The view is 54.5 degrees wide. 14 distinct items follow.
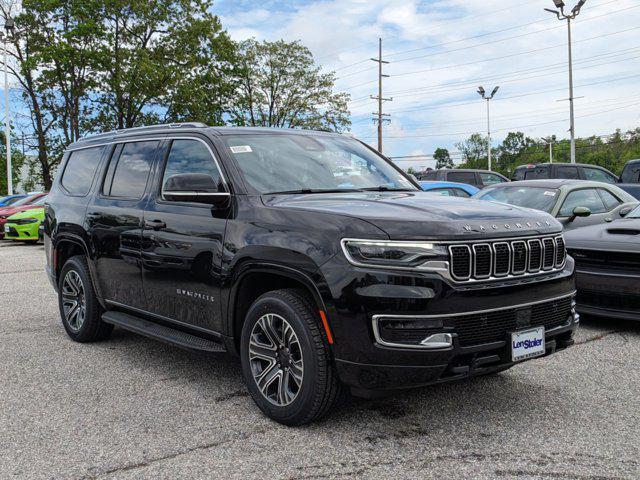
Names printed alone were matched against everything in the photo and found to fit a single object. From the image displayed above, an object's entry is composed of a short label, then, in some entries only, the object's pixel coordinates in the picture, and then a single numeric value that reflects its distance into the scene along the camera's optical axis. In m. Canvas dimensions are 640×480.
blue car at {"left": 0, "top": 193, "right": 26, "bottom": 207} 23.38
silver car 8.50
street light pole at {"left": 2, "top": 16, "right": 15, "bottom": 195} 31.02
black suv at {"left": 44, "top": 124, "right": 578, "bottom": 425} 3.29
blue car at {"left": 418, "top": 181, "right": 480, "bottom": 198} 13.70
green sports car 17.16
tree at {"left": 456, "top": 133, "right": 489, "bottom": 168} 129.00
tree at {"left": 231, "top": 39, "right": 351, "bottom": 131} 47.97
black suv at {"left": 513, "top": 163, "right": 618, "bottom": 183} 15.85
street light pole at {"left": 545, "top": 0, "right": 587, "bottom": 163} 30.83
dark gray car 5.92
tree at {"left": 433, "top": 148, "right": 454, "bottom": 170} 130.38
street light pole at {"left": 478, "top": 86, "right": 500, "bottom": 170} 58.77
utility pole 50.78
